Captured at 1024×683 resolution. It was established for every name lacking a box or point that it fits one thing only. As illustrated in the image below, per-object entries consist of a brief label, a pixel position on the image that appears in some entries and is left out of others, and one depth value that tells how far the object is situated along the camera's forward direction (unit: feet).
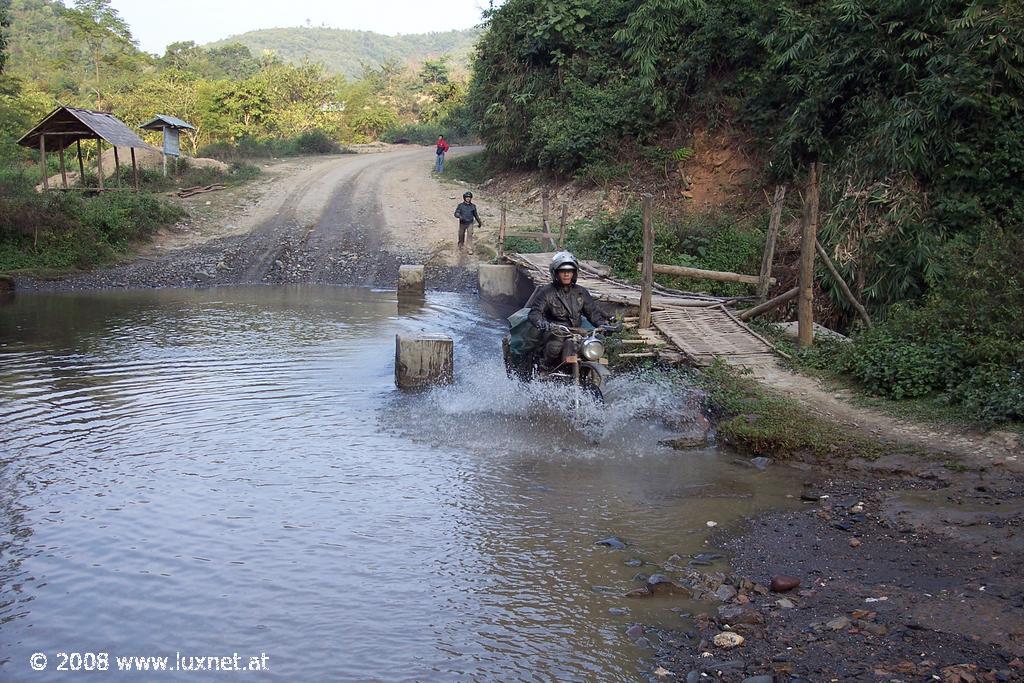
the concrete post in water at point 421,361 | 38.45
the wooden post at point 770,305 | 38.52
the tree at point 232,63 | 244.63
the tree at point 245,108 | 162.09
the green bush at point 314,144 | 148.15
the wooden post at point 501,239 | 71.36
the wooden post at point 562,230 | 66.45
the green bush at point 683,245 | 56.18
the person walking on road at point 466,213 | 76.54
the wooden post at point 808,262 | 36.45
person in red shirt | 118.52
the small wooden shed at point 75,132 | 83.51
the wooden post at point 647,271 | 41.22
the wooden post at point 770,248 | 43.50
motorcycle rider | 33.81
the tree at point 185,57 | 219.20
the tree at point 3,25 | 68.44
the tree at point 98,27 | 151.12
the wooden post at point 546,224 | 67.26
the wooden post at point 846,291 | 37.55
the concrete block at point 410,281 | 66.28
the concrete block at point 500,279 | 63.60
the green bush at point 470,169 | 113.19
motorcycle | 31.45
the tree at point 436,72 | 223.79
